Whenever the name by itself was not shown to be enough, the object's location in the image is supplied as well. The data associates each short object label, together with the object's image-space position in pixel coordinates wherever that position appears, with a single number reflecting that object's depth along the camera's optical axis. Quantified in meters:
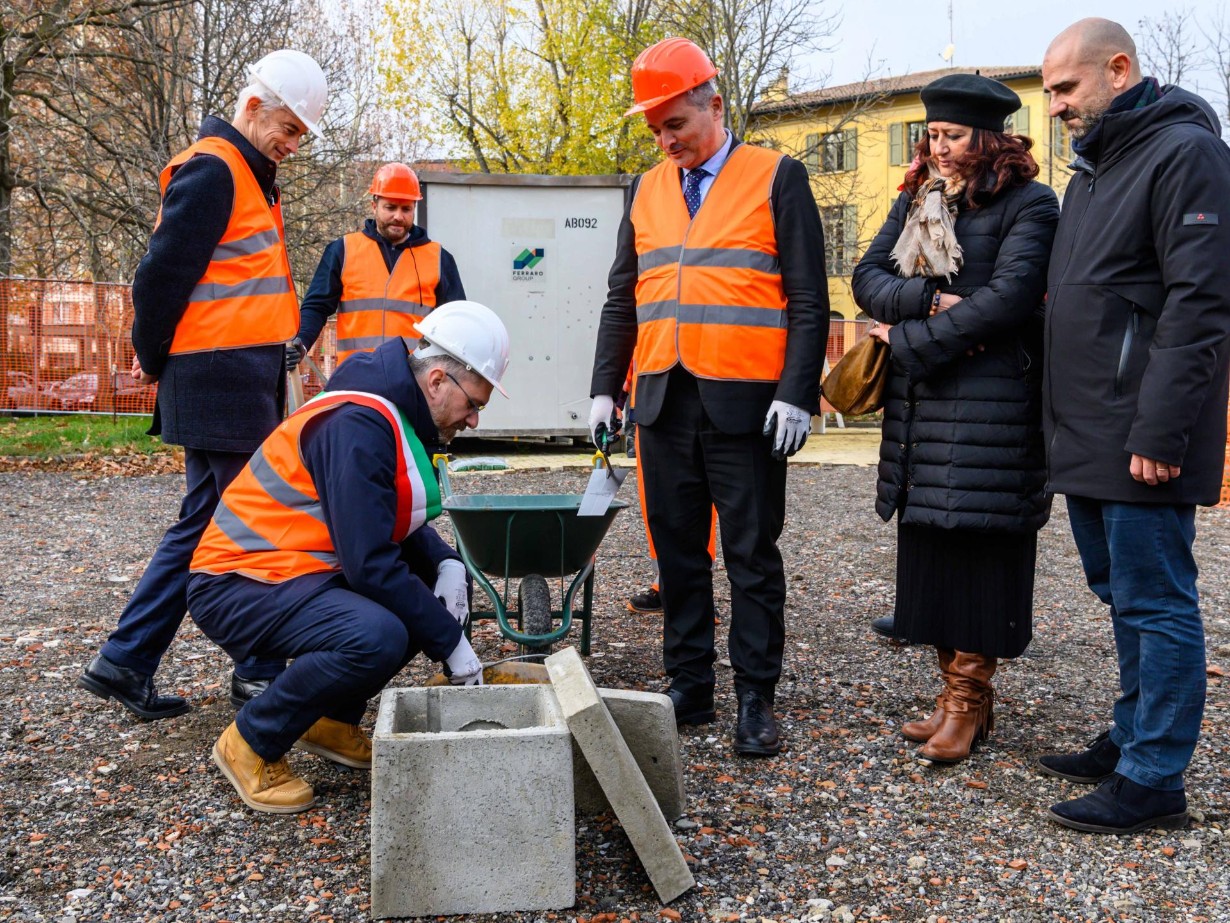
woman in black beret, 3.12
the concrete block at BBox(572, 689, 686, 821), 2.90
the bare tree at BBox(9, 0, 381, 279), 13.84
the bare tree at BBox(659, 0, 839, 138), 19.56
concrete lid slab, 2.49
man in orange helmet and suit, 3.40
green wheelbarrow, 3.89
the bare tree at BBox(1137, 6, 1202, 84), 21.36
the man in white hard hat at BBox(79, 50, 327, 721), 3.46
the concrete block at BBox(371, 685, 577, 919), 2.41
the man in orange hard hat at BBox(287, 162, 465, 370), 5.65
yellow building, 25.25
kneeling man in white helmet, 2.77
